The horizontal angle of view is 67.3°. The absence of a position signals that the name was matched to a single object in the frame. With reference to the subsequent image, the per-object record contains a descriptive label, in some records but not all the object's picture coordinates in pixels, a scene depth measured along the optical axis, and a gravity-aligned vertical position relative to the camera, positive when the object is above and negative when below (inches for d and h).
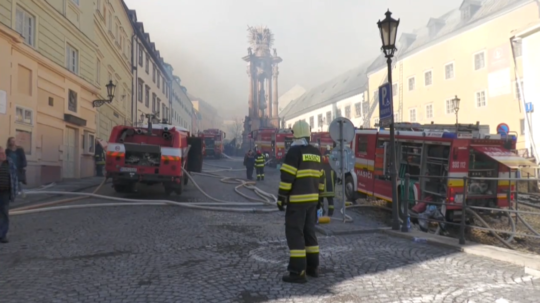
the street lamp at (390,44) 318.3 +95.9
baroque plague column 2639.8 +585.2
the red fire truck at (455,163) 363.3 -0.4
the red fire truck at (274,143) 1125.7 +58.1
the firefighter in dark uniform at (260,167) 748.0 -7.6
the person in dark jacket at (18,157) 366.9 +6.0
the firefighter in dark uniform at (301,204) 173.9 -18.1
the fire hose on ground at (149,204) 358.0 -40.2
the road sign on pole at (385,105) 319.5 +46.6
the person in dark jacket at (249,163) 772.0 -0.2
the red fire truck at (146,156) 447.2 +7.9
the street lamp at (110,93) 719.5 +125.1
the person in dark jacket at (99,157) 747.4 +11.4
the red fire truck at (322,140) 982.7 +57.1
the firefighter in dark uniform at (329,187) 206.5 -18.3
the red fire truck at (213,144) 1535.4 +72.8
